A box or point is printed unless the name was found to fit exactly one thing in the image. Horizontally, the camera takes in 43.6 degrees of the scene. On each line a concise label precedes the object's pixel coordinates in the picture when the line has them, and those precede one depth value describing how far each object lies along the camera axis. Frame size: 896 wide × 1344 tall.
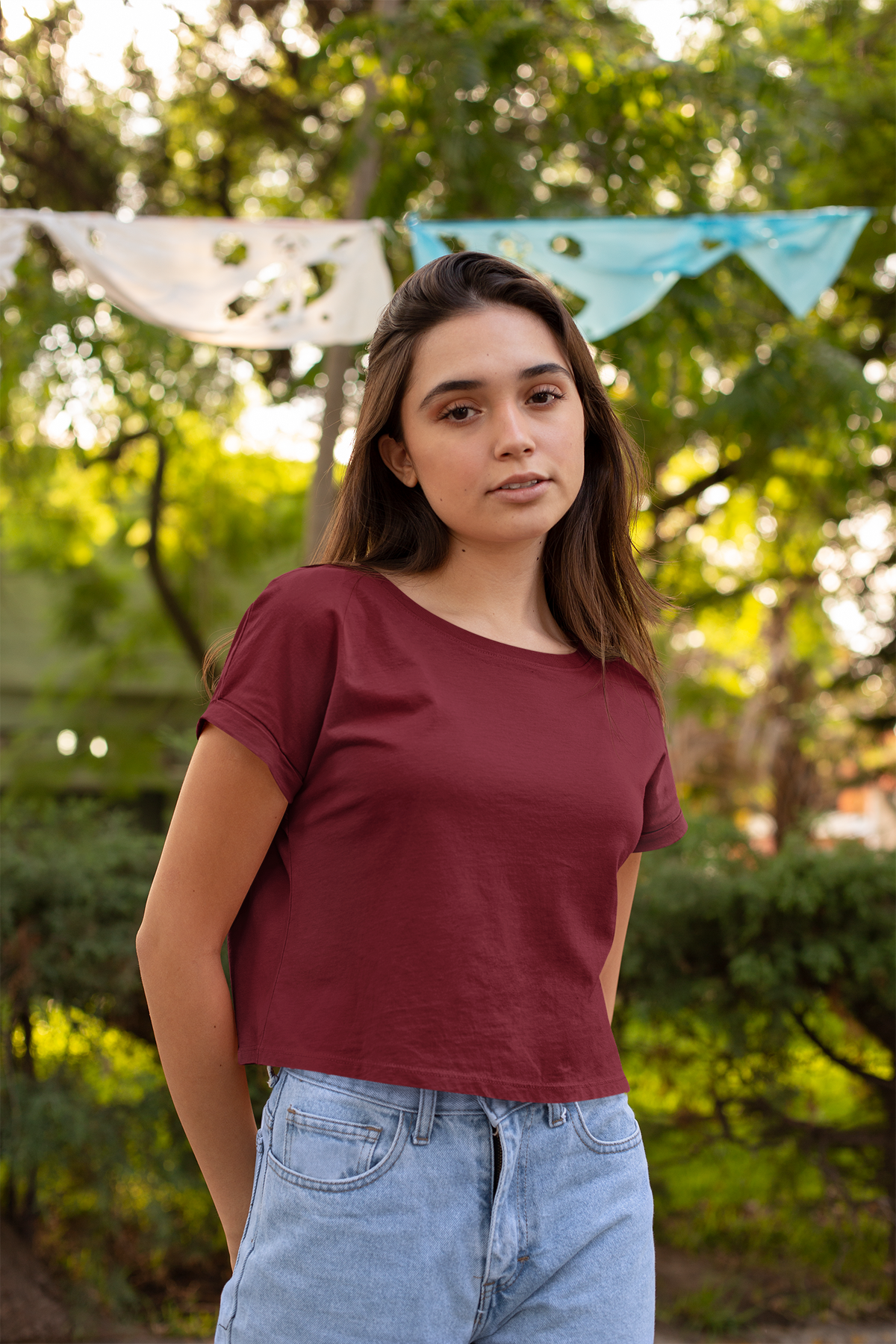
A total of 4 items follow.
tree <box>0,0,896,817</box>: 4.39
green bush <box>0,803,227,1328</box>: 3.28
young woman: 1.16
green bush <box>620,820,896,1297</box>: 3.35
